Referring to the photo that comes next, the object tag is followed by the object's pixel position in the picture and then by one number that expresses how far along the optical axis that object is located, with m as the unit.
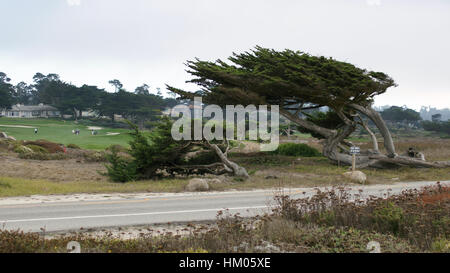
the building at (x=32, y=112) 107.12
